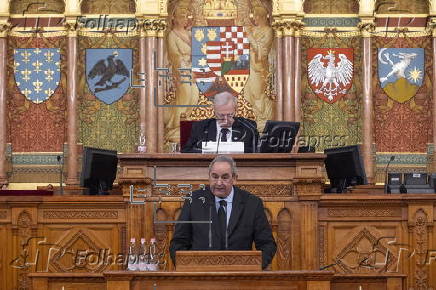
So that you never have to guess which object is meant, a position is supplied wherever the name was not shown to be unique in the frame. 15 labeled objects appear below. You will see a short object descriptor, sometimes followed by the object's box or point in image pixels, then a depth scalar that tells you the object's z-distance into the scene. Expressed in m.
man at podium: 8.69
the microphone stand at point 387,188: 12.73
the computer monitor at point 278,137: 11.67
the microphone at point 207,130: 11.79
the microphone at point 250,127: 11.76
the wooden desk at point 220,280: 7.54
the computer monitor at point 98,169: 13.38
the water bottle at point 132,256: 10.34
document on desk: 11.26
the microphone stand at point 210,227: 8.66
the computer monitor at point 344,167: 13.67
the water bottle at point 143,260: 10.27
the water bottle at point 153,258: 10.24
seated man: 11.55
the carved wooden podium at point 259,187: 10.75
